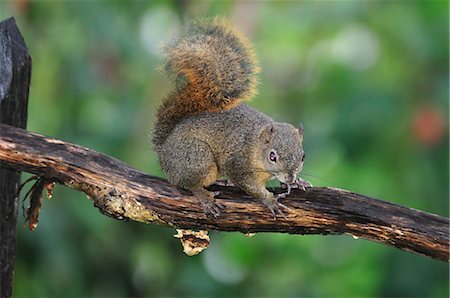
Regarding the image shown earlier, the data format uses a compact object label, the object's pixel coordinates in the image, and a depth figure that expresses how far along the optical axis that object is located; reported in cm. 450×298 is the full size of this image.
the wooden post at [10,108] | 446
